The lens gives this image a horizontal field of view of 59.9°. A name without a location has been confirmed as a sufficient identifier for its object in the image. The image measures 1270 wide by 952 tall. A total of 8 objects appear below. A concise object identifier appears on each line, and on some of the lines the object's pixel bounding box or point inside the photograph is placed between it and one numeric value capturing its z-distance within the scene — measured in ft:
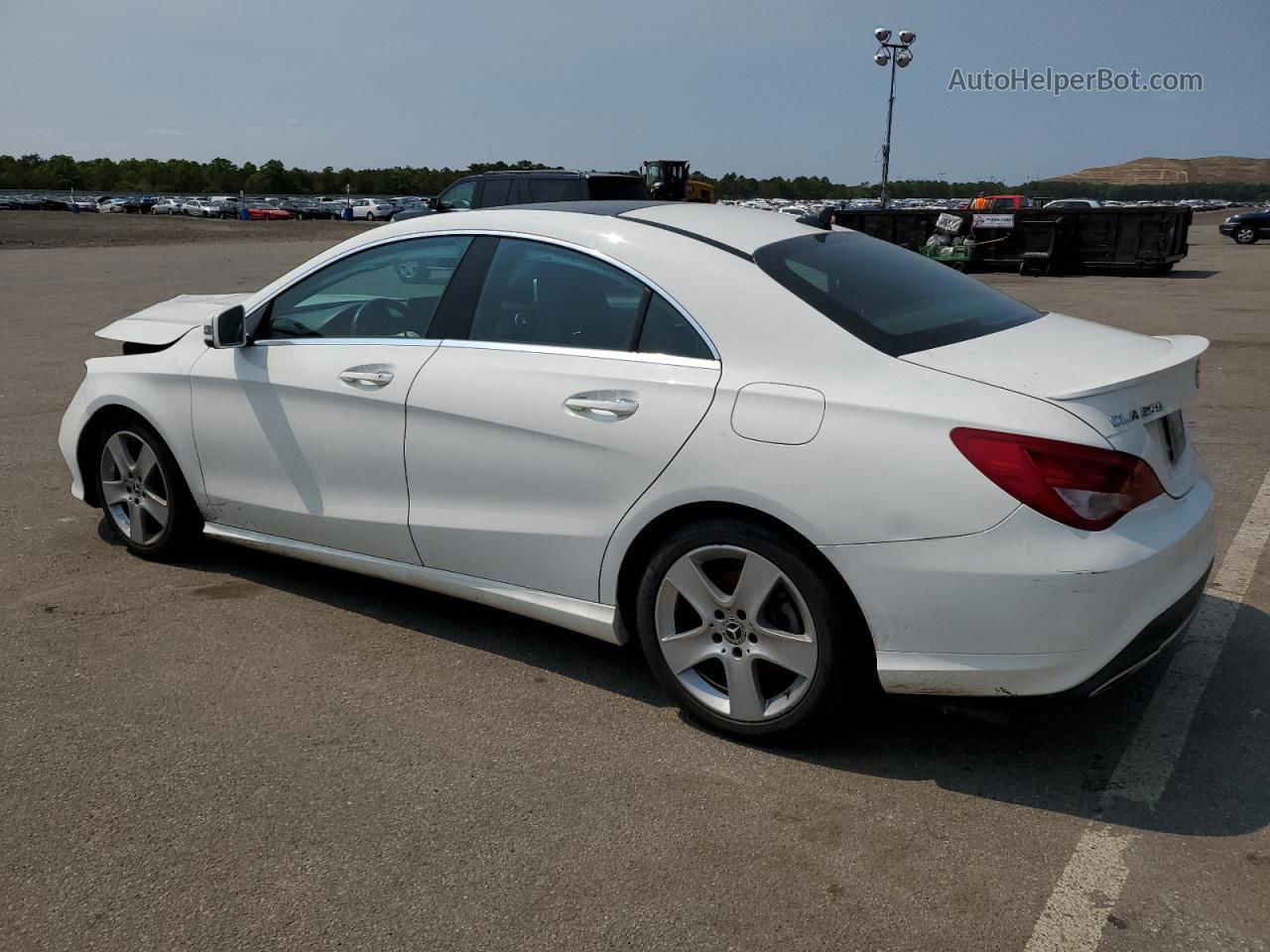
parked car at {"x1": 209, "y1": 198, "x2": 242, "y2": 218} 240.73
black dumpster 77.05
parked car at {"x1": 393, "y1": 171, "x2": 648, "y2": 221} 57.47
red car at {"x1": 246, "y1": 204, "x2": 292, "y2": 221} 238.07
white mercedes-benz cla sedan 9.46
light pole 105.60
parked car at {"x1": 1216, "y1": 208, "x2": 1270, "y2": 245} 118.32
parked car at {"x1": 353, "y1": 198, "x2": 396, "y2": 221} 214.53
